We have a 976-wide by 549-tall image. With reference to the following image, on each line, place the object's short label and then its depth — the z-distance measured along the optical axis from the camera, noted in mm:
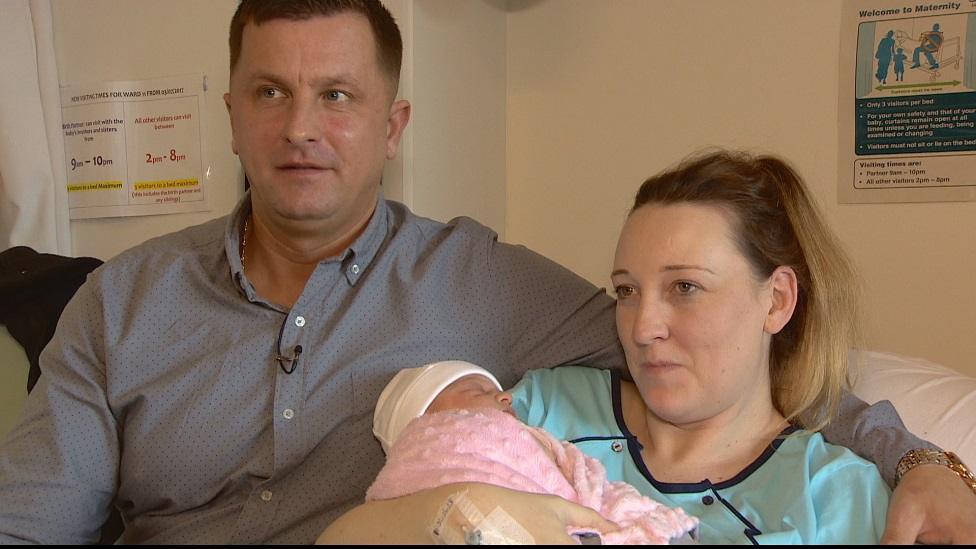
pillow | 1498
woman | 1338
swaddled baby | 1239
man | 1575
